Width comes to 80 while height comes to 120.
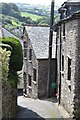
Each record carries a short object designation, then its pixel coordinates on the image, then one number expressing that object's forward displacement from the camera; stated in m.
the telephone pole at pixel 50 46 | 14.72
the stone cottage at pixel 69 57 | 10.09
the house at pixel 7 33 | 20.21
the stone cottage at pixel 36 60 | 15.83
